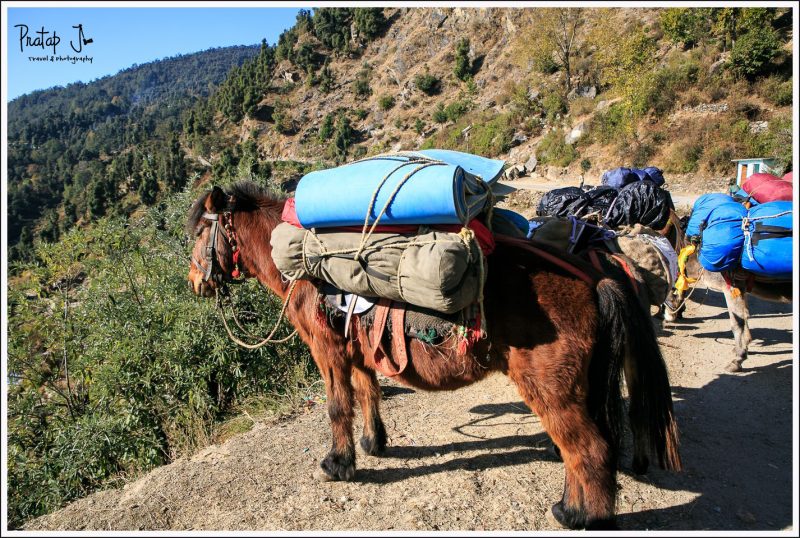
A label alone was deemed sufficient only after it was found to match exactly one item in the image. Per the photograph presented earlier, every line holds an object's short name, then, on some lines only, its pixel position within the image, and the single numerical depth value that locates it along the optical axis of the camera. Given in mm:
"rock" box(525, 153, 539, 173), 29338
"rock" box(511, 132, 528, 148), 34688
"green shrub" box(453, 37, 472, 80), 54250
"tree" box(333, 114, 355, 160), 55969
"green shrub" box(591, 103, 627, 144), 27500
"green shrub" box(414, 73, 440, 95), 57031
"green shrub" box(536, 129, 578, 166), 28109
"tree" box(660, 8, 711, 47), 29359
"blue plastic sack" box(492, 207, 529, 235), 3486
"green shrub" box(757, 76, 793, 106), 22422
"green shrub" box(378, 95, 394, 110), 60094
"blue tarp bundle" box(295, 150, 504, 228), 2607
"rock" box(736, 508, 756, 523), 3268
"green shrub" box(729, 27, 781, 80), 23875
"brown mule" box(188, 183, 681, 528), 2775
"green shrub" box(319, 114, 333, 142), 61781
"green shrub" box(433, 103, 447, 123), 49344
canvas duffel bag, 2574
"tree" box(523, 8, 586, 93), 37469
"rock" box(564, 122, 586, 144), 29516
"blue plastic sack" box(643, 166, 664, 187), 7141
